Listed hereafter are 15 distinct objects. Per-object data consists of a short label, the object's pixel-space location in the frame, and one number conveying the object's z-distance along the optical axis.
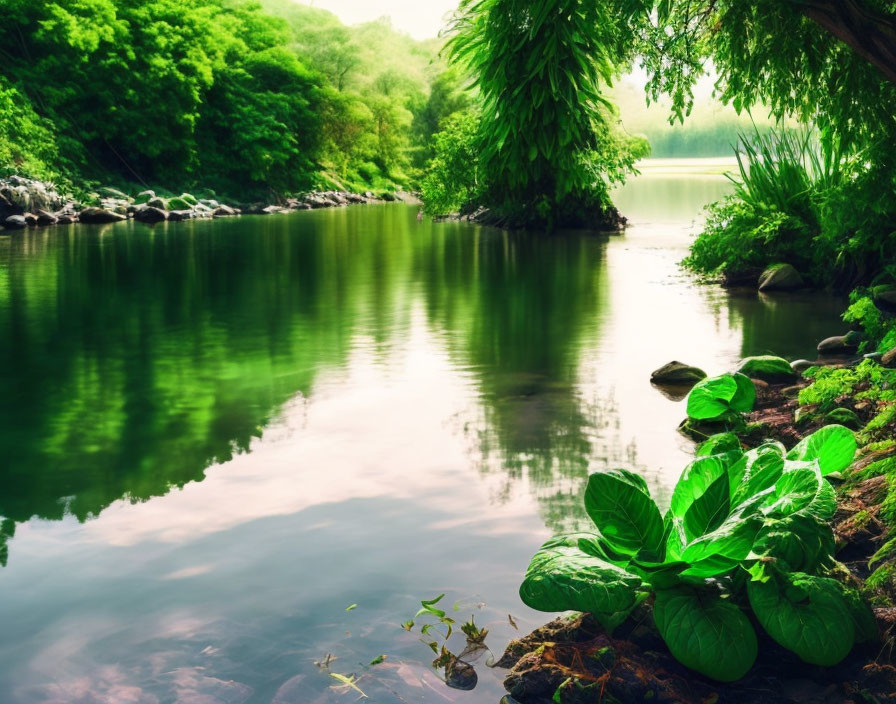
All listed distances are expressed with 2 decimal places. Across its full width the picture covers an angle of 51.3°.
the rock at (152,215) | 35.38
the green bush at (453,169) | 30.33
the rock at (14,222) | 29.45
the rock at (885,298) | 10.54
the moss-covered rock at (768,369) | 7.86
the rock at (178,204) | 40.67
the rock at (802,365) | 8.21
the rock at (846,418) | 5.87
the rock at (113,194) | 42.91
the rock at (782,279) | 14.12
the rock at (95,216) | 33.44
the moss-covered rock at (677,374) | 8.45
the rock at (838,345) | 9.17
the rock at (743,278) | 14.99
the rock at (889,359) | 6.88
